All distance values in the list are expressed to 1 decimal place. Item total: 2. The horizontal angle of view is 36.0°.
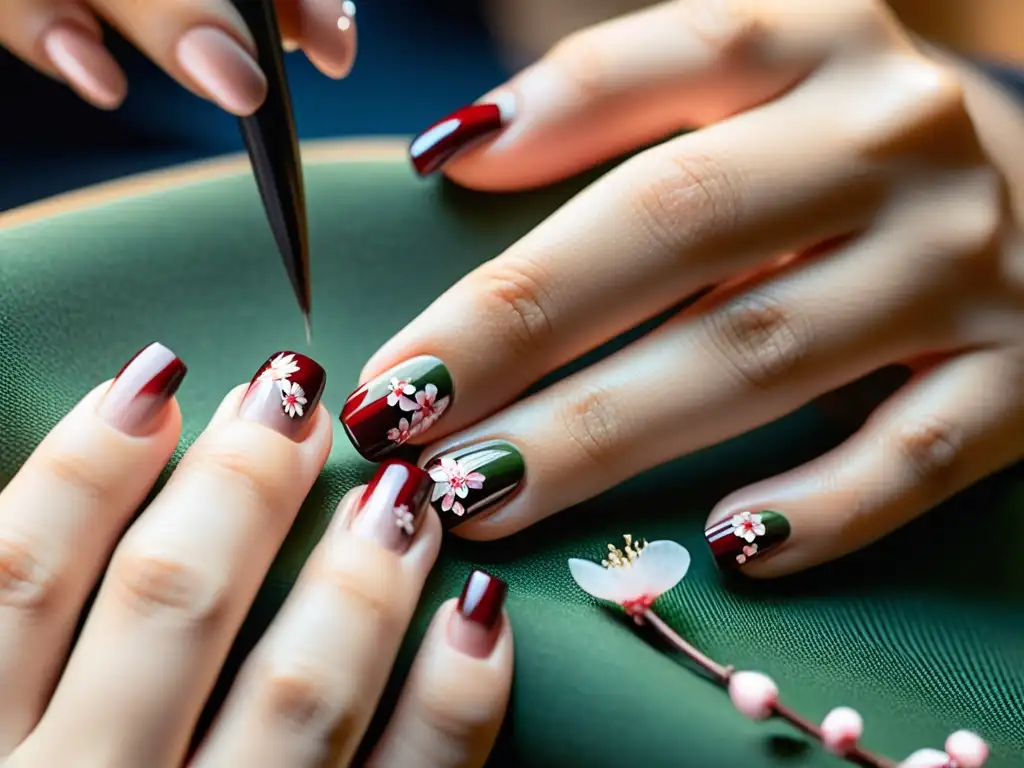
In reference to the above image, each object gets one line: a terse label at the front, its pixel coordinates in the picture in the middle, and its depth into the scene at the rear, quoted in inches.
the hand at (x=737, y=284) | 8.2
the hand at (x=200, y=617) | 7.1
